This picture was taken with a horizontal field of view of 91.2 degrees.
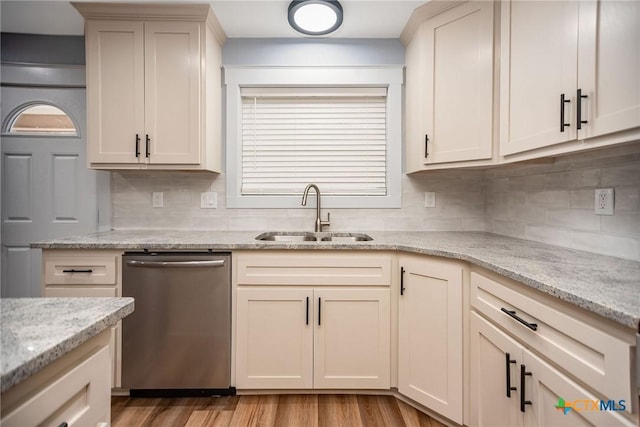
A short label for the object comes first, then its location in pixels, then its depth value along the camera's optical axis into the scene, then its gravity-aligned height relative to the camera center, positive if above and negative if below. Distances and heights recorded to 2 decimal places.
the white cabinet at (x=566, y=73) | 1.01 +0.53
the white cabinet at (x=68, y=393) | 0.49 -0.33
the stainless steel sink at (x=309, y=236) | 2.27 -0.20
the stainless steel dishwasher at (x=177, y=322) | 1.76 -0.64
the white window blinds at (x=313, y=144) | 2.45 +0.51
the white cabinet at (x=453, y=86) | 1.75 +0.75
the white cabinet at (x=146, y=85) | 2.01 +0.80
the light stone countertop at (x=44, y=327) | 0.48 -0.23
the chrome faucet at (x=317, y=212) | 2.28 -0.02
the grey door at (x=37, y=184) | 2.36 +0.18
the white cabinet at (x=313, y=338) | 1.79 -0.74
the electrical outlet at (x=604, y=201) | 1.38 +0.04
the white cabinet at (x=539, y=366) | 0.75 -0.48
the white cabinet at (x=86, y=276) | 1.76 -0.38
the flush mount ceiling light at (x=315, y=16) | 1.91 +1.24
